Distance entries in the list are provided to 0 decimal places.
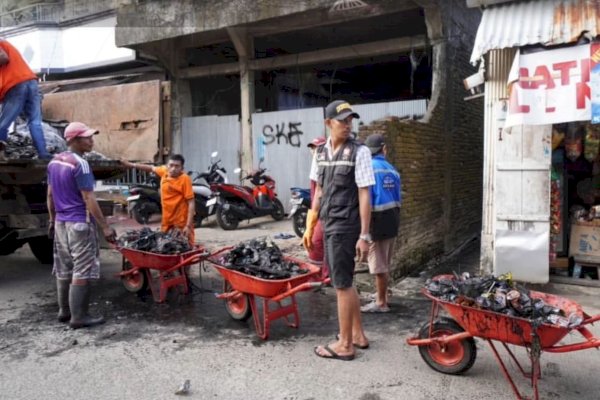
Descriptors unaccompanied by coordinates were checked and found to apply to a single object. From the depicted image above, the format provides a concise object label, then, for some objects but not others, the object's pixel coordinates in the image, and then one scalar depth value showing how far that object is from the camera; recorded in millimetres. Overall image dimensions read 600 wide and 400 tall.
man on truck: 6374
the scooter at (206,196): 10102
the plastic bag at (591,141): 5879
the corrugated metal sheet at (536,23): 5172
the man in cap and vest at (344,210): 3918
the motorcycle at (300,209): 8844
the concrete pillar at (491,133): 5906
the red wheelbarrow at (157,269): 5285
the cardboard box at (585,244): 6125
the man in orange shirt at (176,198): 6164
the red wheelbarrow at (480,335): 3143
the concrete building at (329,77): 7852
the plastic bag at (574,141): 5984
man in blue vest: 5055
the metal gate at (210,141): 12023
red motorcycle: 10031
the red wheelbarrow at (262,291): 4281
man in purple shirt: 4762
